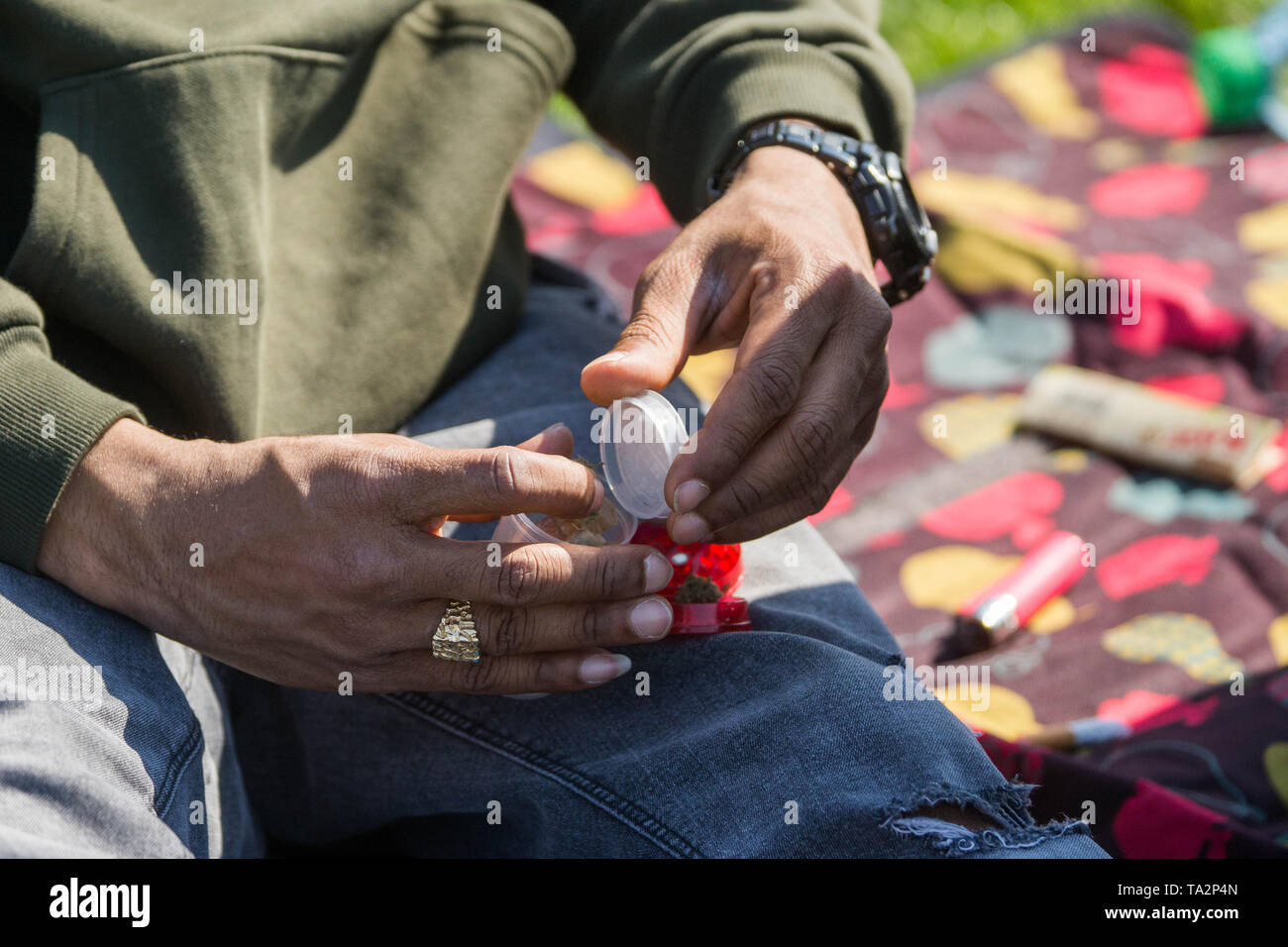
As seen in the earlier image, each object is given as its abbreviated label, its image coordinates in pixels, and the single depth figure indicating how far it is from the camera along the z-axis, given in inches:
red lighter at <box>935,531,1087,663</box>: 48.7
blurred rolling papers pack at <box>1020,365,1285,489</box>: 52.4
